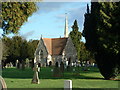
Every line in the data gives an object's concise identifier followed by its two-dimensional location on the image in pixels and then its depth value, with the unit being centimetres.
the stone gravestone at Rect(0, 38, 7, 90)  1337
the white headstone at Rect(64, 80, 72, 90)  945
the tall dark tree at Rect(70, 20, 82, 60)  8631
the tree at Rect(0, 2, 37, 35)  1883
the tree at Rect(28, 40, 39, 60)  10049
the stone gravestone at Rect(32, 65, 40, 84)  2356
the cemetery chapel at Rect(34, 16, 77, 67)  10700
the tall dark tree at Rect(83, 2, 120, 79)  2891
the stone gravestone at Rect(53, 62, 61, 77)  3421
